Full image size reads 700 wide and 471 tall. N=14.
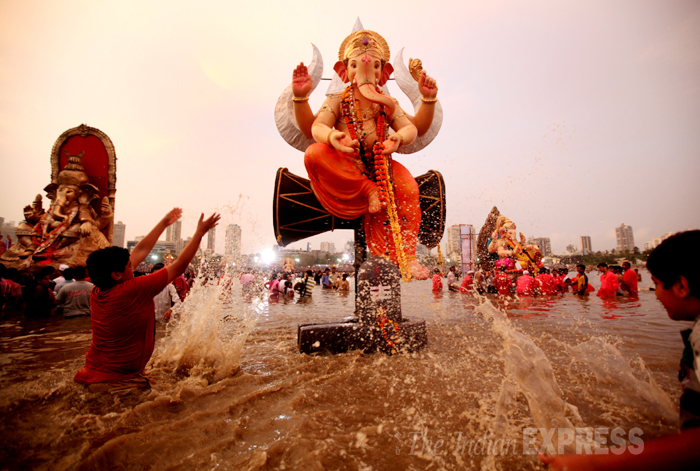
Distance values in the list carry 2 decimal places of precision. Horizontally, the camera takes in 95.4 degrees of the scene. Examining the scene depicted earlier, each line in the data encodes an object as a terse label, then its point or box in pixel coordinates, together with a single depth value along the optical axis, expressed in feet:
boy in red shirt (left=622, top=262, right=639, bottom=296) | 29.57
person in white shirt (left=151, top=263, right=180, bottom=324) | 17.63
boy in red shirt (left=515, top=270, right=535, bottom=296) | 32.81
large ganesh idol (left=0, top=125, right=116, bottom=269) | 37.17
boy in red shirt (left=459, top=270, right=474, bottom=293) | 36.88
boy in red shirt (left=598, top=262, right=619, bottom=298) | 29.22
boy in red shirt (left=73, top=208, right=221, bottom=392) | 7.04
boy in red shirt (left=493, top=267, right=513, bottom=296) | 34.78
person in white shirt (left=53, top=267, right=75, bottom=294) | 23.43
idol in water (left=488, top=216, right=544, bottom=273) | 36.58
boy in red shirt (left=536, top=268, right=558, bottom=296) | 33.73
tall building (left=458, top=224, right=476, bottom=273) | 61.72
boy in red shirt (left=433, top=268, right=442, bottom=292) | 42.48
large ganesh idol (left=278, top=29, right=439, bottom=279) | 11.89
